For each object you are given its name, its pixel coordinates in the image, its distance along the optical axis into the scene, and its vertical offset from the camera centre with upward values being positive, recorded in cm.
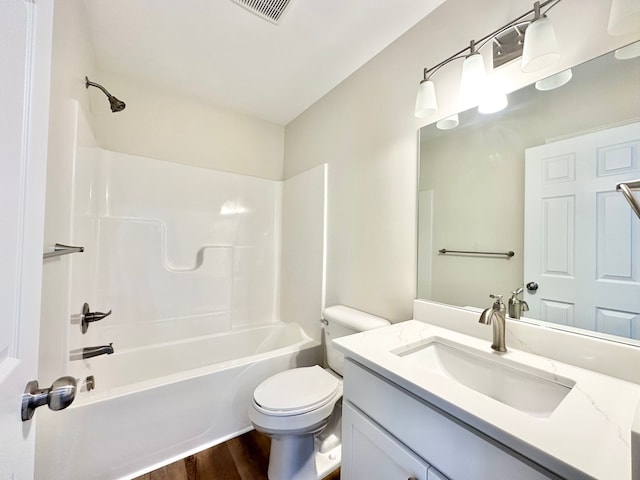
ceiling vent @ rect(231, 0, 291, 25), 129 +119
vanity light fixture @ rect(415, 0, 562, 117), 88 +72
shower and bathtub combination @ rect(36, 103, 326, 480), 126 -52
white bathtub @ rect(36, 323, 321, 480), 116 -90
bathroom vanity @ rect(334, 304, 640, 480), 51 -41
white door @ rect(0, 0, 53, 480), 39 +6
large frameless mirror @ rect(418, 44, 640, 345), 82 +18
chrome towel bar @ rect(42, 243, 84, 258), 85 -4
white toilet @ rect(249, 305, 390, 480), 118 -80
